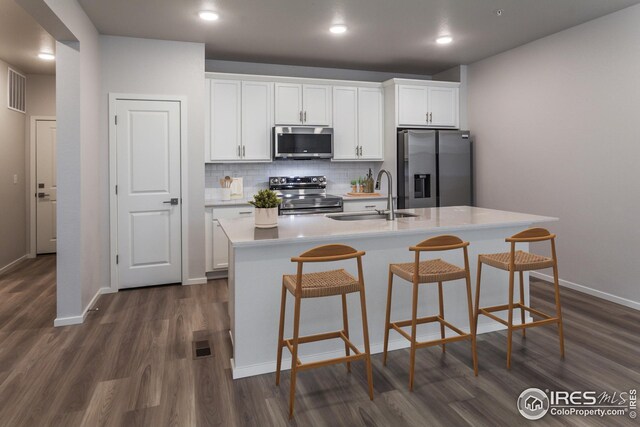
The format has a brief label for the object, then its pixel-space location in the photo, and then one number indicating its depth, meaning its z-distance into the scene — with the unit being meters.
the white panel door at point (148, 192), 4.49
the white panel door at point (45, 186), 6.26
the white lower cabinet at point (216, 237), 4.82
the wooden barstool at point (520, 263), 2.68
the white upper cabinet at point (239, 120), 4.96
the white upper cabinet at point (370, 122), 5.62
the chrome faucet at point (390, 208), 3.13
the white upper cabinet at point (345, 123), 5.49
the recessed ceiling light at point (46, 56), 5.14
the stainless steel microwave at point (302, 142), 5.16
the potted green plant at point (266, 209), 2.76
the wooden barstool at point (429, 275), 2.44
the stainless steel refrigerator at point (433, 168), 5.30
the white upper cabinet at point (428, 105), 5.49
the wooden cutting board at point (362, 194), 5.49
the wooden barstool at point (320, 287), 2.18
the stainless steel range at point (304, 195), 5.02
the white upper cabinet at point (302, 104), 5.23
